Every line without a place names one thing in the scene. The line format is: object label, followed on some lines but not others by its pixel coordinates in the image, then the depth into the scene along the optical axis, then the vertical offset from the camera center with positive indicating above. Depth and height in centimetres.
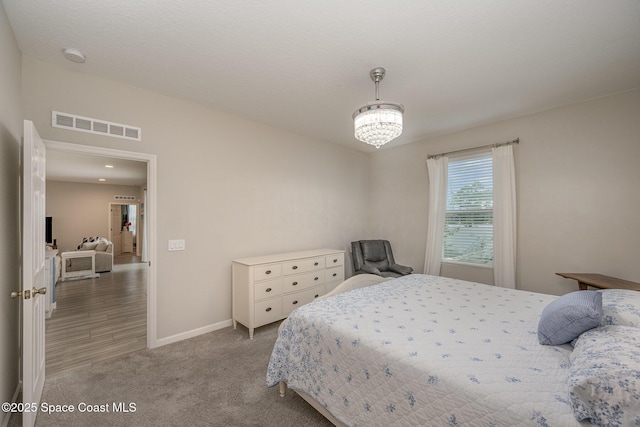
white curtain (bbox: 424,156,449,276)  415 +5
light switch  294 -29
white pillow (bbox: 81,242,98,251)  658 -66
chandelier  212 +76
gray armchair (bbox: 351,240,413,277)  420 -71
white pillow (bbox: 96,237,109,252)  658 -65
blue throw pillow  139 -56
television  714 -28
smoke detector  211 +132
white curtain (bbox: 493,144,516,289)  348 -3
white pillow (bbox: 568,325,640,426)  88 -60
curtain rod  350 +96
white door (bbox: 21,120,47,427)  161 -33
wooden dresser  309 -85
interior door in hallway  922 -32
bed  102 -71
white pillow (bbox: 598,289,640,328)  140 -53
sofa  648 -82
